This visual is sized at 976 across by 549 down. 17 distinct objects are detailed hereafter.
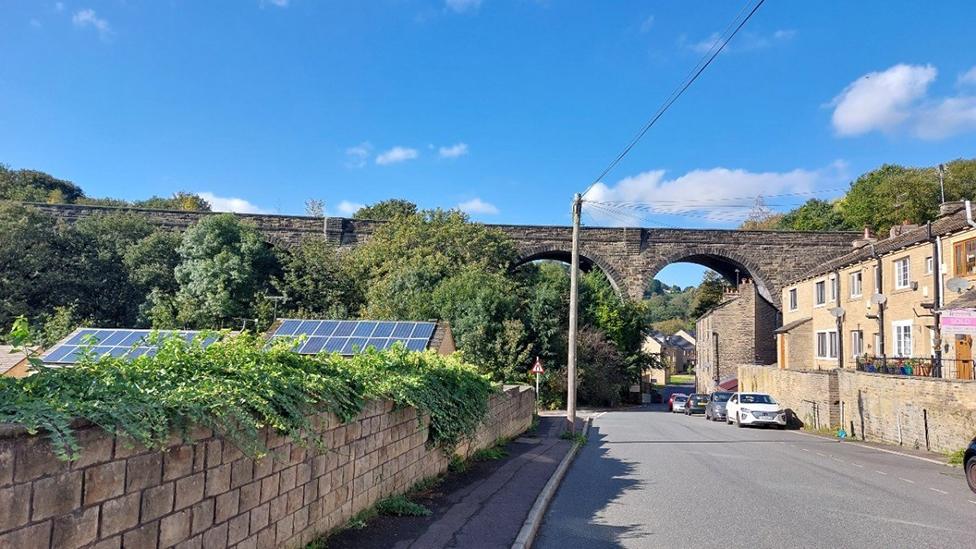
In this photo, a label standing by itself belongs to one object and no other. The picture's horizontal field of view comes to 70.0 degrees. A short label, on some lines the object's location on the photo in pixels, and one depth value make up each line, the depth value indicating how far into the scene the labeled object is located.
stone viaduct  49.62
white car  27.06
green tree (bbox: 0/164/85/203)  64.12
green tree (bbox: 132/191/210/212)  80.56
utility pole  20.23
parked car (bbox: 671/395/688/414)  45.62
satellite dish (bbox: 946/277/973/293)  18.55
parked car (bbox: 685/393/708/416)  41.44
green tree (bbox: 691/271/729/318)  73.25
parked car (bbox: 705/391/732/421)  31.75
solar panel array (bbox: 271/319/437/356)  19.66
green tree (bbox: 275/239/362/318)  40.69
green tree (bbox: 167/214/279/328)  38.06
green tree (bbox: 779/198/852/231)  71.39
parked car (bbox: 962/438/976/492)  10.80
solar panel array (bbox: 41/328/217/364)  17.00
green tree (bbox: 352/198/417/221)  72.75
